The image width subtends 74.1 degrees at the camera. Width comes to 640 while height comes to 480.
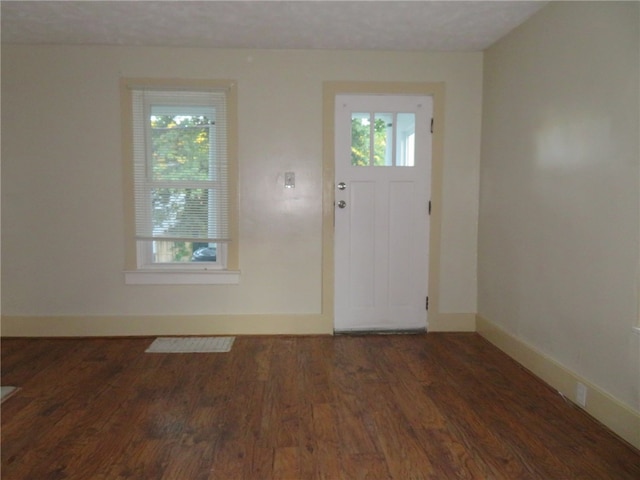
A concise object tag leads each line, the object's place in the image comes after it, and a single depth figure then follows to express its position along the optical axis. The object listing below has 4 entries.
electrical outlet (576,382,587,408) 2.27
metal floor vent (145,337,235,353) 3.19
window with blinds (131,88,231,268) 3.43
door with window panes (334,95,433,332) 3.52
